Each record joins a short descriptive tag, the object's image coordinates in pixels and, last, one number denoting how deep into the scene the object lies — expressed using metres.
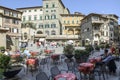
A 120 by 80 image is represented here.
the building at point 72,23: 27.59
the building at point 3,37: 14.18
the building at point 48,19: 26.20
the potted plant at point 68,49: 8.43
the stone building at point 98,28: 23.61
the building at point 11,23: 19.67
